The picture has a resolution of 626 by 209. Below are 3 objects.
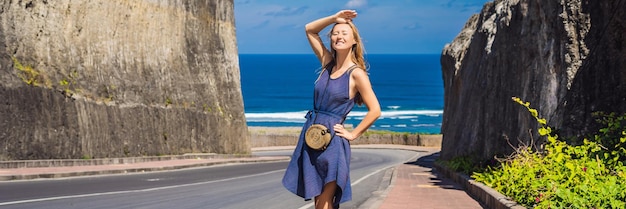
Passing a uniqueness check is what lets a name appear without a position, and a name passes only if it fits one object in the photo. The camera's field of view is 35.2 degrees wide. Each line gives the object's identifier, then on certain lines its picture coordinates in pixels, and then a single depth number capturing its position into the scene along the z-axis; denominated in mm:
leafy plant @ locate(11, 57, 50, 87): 26453
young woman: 6441
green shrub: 10242
